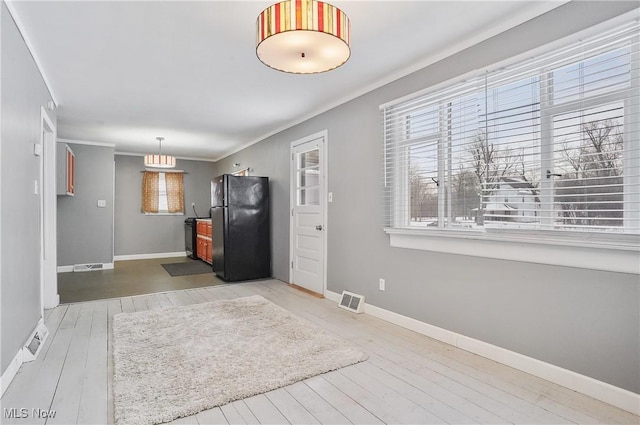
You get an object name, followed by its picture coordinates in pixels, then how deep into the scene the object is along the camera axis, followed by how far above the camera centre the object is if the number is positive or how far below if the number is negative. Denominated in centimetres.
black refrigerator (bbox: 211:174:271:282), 527 -28
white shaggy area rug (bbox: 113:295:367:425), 193 -107
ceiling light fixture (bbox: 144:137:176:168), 580 +85
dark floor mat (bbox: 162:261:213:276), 604 -109
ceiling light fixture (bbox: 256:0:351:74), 168 +90
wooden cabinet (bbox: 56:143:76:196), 498 +62
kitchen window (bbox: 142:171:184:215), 791 +43
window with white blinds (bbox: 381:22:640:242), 190 +43
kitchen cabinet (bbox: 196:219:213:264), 668 -61
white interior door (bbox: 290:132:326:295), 441 -4
